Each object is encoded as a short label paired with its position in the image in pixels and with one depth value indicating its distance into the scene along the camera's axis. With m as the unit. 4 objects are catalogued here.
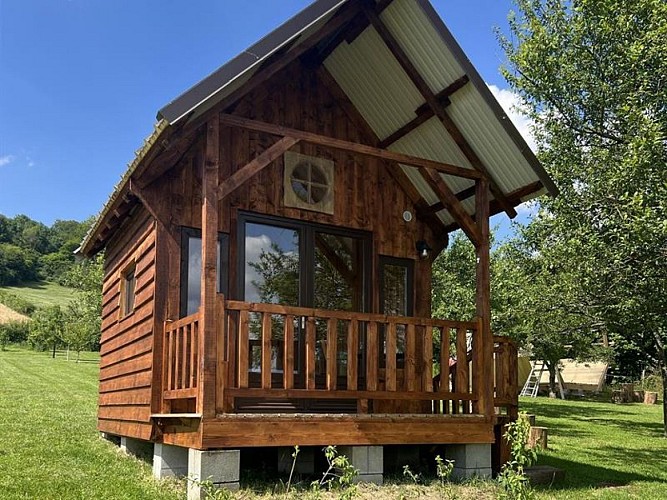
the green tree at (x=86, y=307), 34.31
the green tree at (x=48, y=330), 41.19
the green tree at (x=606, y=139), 11.91
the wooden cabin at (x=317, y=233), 7.00
